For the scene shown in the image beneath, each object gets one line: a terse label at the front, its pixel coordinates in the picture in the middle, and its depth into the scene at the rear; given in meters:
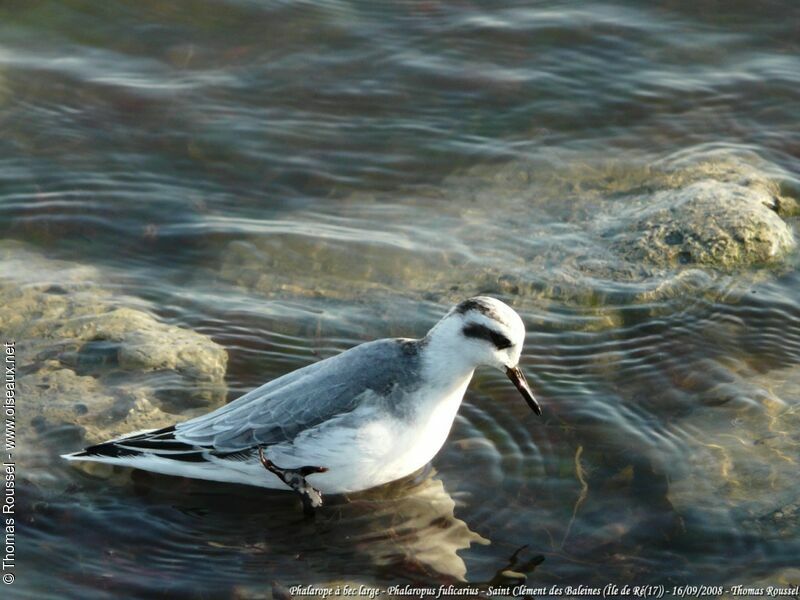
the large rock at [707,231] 16.06
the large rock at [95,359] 13.42
